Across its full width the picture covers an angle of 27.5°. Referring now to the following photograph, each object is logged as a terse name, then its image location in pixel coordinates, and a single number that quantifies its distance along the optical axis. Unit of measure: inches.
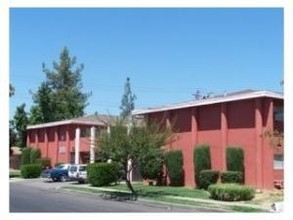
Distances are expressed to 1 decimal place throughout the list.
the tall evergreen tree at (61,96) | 2928.2
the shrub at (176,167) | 1435.8
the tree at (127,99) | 3117.6
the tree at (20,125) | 2716.3
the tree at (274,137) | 1091.6
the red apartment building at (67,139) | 2077.6
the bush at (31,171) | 1963.6
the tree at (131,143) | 1136.8
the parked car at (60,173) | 1753.2
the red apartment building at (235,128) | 1247.5
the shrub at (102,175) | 1476.4
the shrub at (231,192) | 1058.7
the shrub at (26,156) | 2278.1
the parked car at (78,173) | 1637.6
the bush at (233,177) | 1263.5
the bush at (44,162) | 2175.2
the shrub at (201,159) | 1354.6
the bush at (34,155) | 2240.8
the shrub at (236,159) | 1284.4
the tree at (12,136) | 2684.5
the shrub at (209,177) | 1301.7
